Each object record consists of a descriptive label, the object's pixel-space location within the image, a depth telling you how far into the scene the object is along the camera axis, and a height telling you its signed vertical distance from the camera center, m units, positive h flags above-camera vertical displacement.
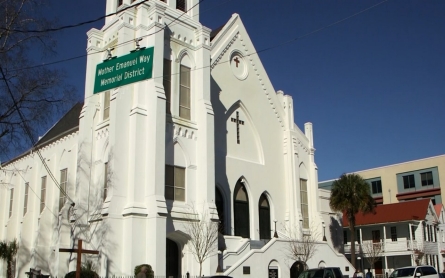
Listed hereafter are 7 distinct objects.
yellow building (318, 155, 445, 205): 66.88 +9.82
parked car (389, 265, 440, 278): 26.34 -1.06
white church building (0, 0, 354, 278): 25.52 +5.26
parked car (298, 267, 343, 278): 23.59 -0.94
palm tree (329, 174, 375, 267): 39.16 +4.22
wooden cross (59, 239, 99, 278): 17.34 +0.17
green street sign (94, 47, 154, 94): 14.88 +5.51
